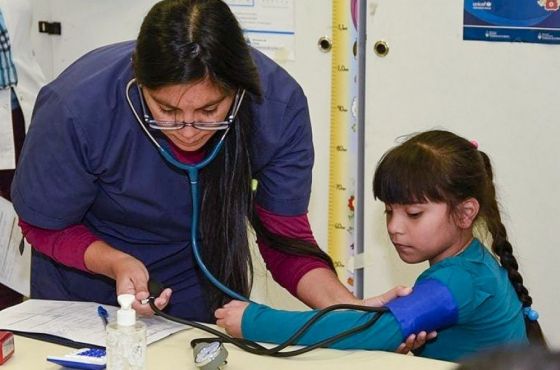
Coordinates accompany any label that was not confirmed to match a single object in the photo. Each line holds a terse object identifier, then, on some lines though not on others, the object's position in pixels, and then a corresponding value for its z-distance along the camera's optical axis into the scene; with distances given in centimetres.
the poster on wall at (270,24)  325
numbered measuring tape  317
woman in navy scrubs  216
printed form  217
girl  214
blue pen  222
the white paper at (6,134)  323
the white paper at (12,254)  320
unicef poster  295
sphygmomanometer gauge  204
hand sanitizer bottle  195
